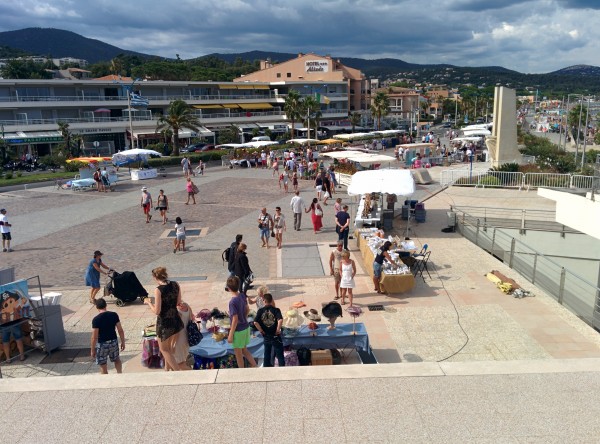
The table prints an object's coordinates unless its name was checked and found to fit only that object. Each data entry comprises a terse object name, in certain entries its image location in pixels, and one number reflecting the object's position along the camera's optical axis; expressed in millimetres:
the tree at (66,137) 40125
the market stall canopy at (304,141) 39084
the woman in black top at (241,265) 9992
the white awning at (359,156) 22891
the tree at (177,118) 39750
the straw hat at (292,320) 7507
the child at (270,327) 6710
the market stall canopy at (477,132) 40812
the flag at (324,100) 68131
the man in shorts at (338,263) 10234
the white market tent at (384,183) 14477
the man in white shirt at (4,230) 14773
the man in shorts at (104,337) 6590
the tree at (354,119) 76562
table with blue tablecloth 7270
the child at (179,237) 14031
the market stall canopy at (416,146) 37366
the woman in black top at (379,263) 10578
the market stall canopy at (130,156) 30422
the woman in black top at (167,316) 6285
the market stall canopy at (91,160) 29506
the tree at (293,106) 58156
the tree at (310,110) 59219
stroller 10281
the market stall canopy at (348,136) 48325
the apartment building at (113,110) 45244
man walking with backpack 10141
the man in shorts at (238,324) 6574
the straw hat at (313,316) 8125
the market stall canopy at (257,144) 42738
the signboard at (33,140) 41884
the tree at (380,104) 77062
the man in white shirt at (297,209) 16234
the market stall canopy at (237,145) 40588
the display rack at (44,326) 8125
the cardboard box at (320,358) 7094
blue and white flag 39969
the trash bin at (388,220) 16672
